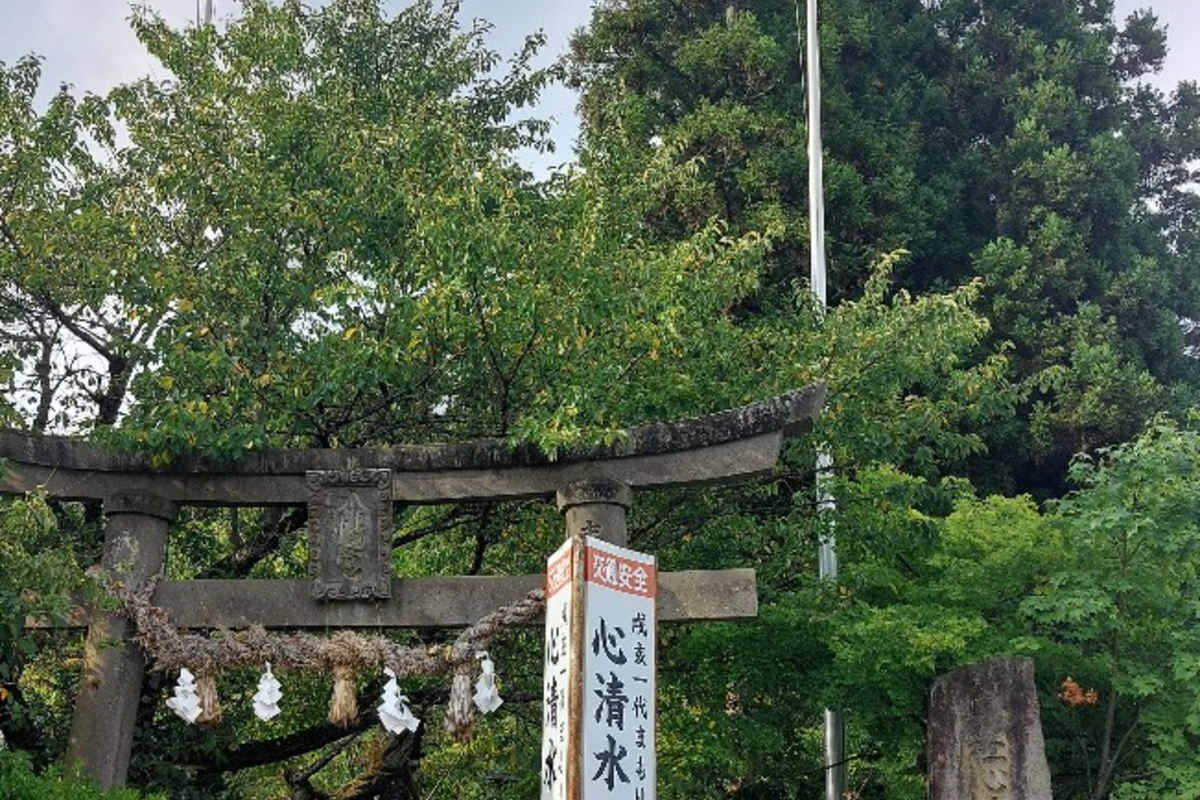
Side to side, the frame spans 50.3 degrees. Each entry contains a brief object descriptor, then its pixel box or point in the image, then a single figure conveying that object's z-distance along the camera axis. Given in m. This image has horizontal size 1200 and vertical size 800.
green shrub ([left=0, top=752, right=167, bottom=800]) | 6.55
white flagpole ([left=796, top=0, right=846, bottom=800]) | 10.41
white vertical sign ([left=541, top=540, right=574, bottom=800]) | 6.02
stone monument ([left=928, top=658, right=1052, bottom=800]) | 8.65
